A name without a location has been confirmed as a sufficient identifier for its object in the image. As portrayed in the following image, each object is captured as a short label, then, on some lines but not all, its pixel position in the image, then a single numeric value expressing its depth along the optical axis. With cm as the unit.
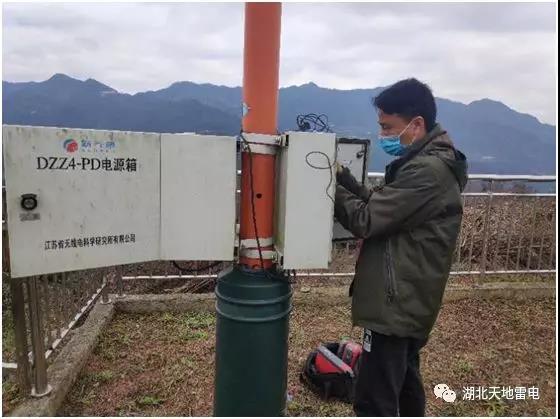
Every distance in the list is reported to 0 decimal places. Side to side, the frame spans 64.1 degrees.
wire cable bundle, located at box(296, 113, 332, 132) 232
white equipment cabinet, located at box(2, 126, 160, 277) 193
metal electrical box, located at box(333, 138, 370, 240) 263
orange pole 212
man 213
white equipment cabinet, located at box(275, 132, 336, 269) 215
